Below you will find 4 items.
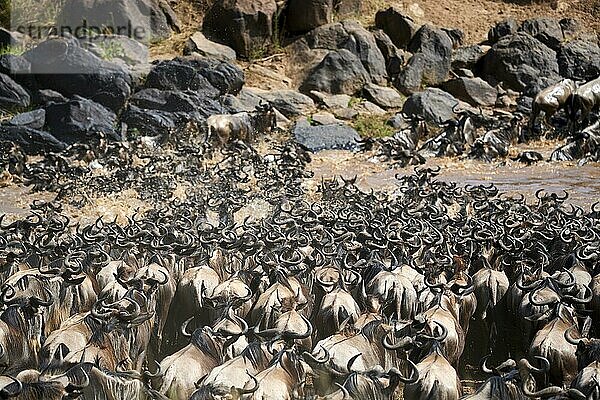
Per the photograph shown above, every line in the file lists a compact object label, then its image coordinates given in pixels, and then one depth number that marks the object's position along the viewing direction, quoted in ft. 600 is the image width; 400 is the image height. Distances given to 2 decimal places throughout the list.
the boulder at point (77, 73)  61.36
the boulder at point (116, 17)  80.48
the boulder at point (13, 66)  64.80
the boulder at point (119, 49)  72.28
